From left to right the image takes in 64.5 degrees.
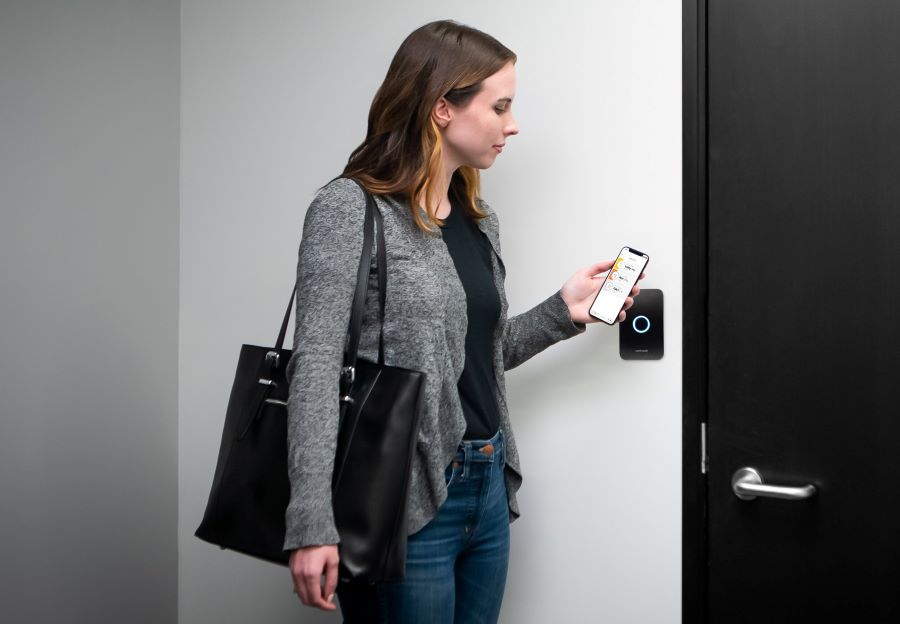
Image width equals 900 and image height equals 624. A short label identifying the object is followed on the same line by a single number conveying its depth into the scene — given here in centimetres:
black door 119
